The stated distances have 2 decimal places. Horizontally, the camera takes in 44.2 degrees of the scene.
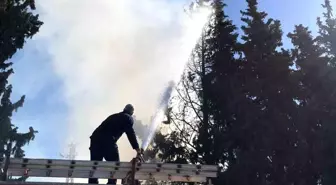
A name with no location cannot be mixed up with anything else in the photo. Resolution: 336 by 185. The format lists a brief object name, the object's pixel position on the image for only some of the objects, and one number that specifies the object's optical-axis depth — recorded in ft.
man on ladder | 31.19
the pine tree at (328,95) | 65.21
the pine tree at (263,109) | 63.57
